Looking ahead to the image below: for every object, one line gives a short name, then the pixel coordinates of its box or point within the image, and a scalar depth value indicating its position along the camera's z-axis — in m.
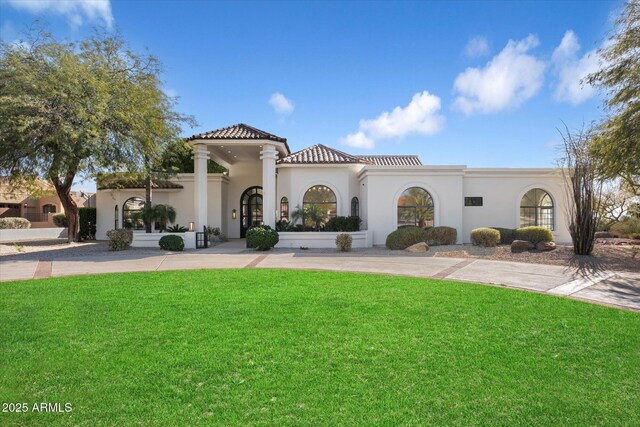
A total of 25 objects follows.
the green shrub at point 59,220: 31.02
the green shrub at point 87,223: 23.95
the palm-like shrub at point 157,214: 19.11
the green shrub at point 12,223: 29.98
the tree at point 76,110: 15.33
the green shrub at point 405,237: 17.03
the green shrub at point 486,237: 16.59
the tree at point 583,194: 13.87
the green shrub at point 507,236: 17.97
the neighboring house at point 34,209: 37.91
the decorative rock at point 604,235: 22.08
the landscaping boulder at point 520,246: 14.86
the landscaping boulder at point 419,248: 15.70
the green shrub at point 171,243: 16.92
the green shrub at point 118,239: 16.75
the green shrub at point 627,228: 20.25
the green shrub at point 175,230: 18.50
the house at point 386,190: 18.78
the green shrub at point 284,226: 18.92
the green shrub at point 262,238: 16.95
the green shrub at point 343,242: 16.45
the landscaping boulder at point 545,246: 14.67
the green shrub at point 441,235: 17.36
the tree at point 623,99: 13.73
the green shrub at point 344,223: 18.95
